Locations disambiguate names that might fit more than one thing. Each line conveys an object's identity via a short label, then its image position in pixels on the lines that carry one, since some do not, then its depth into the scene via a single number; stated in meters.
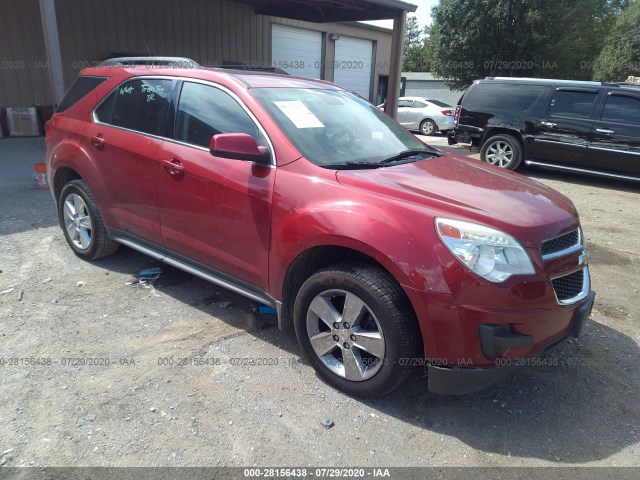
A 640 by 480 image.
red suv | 2.40
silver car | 18.50
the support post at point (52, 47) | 7.11
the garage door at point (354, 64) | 18.69
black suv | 8.60
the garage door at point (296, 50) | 16.23
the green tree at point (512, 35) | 19.33
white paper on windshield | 3.21
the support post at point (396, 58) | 12.12
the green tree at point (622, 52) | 32.88
